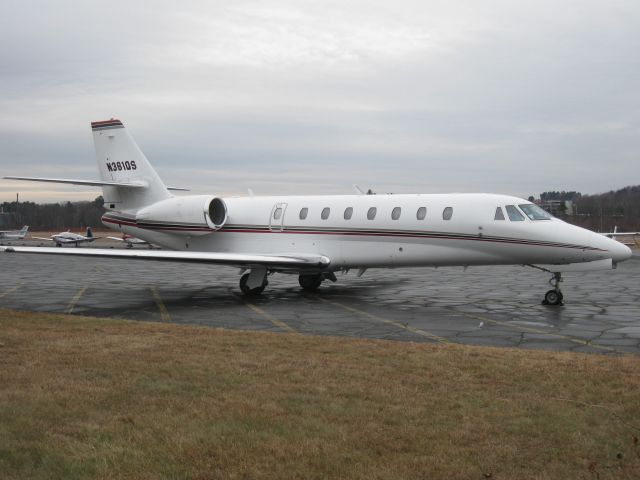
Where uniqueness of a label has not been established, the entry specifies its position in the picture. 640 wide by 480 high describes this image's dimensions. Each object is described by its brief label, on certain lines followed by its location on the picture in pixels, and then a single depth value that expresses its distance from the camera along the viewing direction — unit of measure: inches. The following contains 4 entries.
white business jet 587.2
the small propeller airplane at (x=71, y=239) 2502.5
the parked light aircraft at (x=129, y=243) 2002.7
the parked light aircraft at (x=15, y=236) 2927.4
